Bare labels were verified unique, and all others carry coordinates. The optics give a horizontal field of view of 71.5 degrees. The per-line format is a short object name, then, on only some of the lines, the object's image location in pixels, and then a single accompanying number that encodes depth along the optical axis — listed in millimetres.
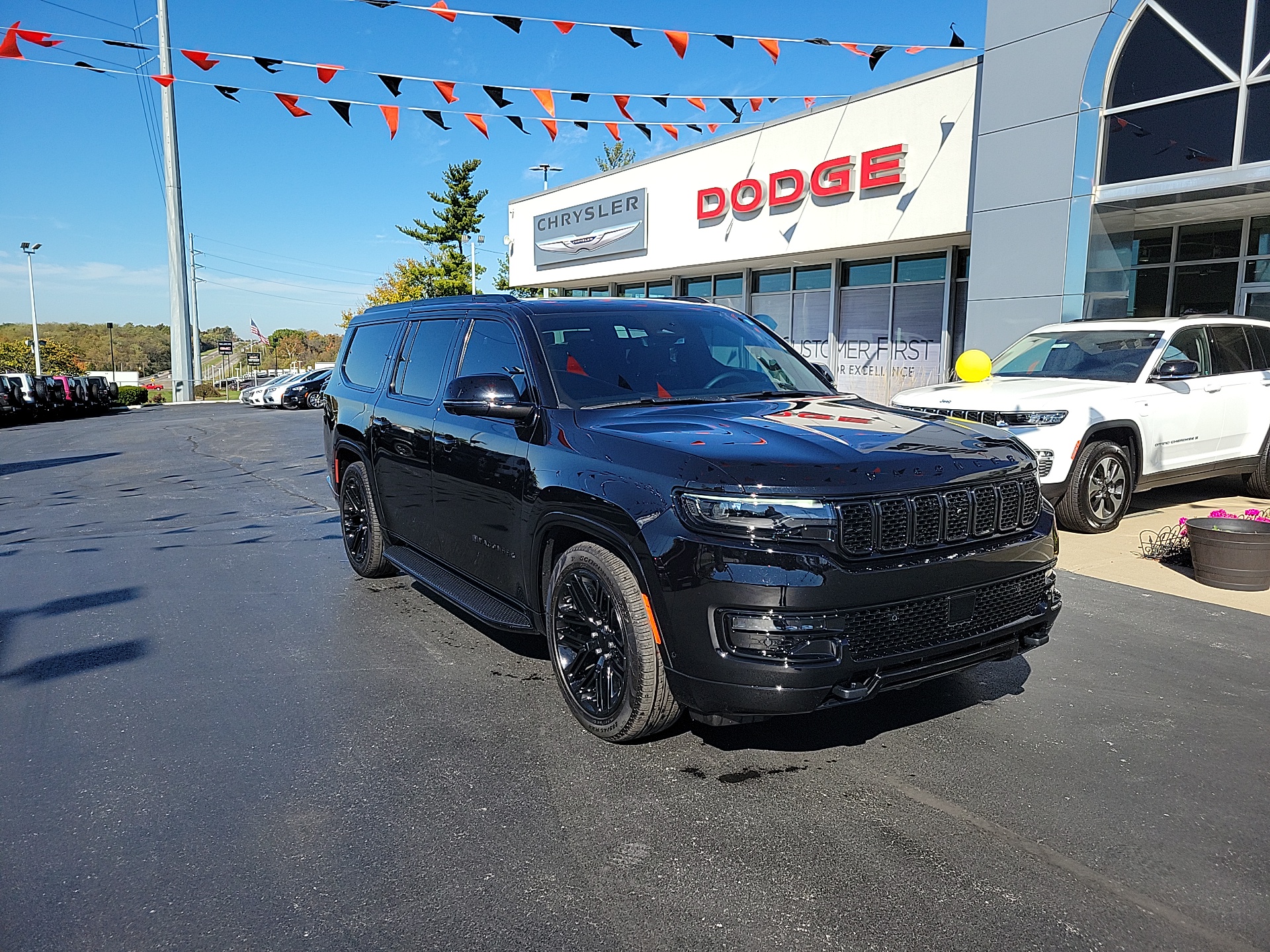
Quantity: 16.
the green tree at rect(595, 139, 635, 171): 60188
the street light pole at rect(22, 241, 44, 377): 62250
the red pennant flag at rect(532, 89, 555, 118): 13258
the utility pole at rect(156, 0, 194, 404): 38781
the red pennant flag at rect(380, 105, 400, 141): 13336
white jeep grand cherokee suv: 7340
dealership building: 11258
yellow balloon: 8453
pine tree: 62000
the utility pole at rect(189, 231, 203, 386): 47250
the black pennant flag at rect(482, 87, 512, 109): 13414
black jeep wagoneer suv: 2957
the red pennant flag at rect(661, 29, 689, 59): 11773
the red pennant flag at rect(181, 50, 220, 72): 12383
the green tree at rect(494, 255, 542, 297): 69438
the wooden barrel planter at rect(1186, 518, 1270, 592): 5957
